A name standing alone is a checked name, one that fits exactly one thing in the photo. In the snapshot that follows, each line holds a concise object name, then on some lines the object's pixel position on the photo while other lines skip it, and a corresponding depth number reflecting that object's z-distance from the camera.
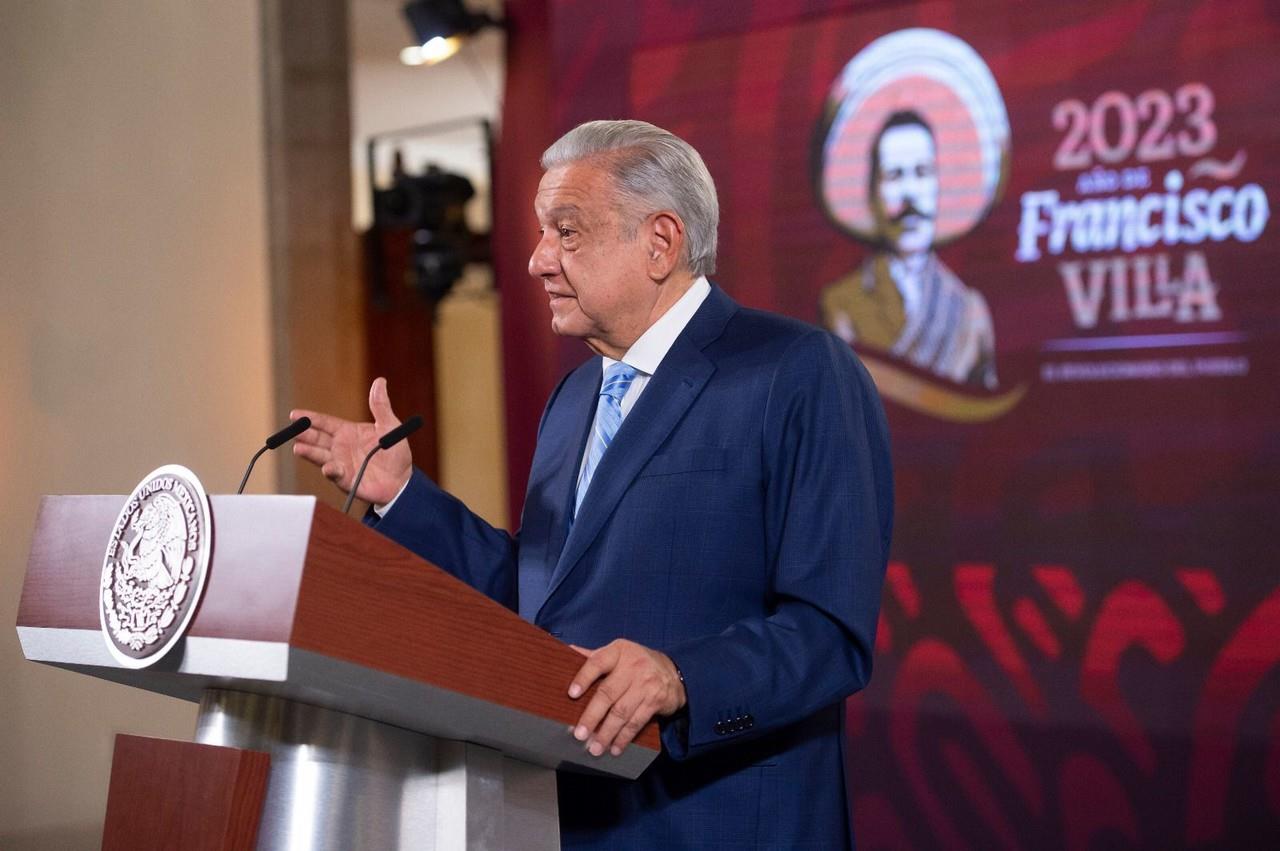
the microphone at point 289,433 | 5.55
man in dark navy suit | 5.54
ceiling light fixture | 11.72
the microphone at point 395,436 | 5.56
